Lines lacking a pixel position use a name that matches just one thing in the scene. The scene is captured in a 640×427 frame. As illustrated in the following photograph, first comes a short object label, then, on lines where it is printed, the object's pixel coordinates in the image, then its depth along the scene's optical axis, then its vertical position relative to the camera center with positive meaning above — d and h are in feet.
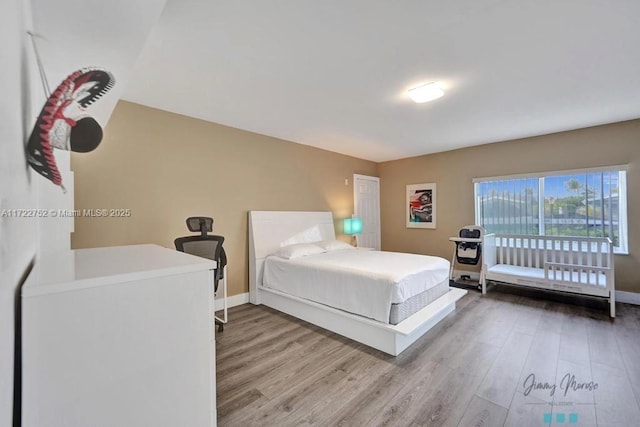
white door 18.85 +0.62
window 12.34 +0.49
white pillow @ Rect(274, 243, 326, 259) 12.00 -1.57
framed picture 17.95 +0.65
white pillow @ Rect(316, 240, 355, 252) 13.76 -1.54
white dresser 2.53 -1.34
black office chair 8.79 -0.89
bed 8.14 -2.53
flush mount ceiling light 8.52 +3.94
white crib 10.78 -2.25
